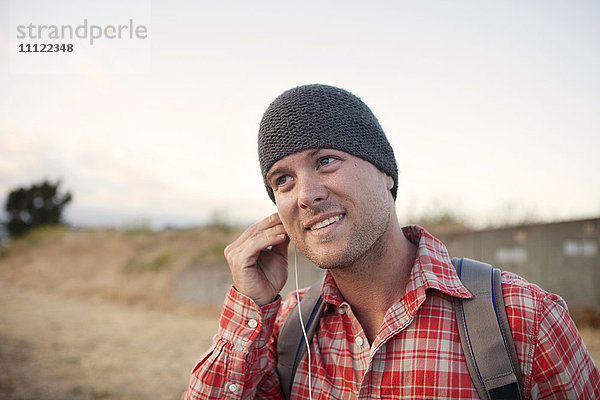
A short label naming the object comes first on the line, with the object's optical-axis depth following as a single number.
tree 32.91
